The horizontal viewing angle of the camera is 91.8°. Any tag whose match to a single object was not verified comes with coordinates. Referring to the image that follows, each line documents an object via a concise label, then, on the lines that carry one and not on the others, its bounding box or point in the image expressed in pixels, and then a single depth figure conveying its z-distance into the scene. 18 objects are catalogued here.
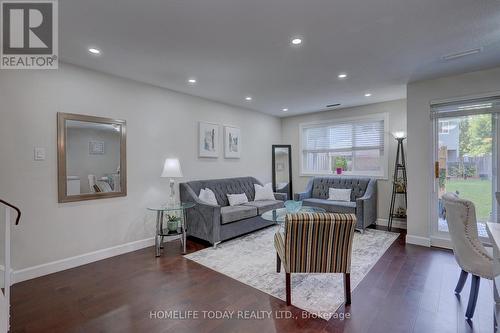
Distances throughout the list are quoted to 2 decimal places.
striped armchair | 2.08
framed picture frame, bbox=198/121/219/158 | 4.66
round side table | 3.55
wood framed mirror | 3.03
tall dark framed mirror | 6.53
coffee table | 3.26
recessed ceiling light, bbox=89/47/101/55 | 2.71
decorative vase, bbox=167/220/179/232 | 3.74
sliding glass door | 3.42
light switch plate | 2.83
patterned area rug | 2.34
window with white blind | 5.21
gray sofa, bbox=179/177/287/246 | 3.78
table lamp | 3.78
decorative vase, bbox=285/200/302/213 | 3.63
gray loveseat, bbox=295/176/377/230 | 4.45
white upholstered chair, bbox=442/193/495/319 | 1.97
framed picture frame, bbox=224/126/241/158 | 5.16
